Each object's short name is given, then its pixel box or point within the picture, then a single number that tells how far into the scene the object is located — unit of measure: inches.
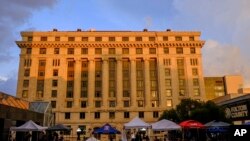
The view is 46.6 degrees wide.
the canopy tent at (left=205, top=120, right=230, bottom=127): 1371.7
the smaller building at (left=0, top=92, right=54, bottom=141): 1229.1
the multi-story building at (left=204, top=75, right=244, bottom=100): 4793.3
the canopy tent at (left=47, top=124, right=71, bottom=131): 1398.3
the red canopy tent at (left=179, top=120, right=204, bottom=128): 1227.2
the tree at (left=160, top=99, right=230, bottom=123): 2030.0
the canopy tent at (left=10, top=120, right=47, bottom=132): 1162.8
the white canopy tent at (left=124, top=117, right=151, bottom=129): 1215.6
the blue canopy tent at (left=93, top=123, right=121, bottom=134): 1235.9
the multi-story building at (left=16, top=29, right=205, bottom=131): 3348.9
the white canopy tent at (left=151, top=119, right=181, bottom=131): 1187.9
